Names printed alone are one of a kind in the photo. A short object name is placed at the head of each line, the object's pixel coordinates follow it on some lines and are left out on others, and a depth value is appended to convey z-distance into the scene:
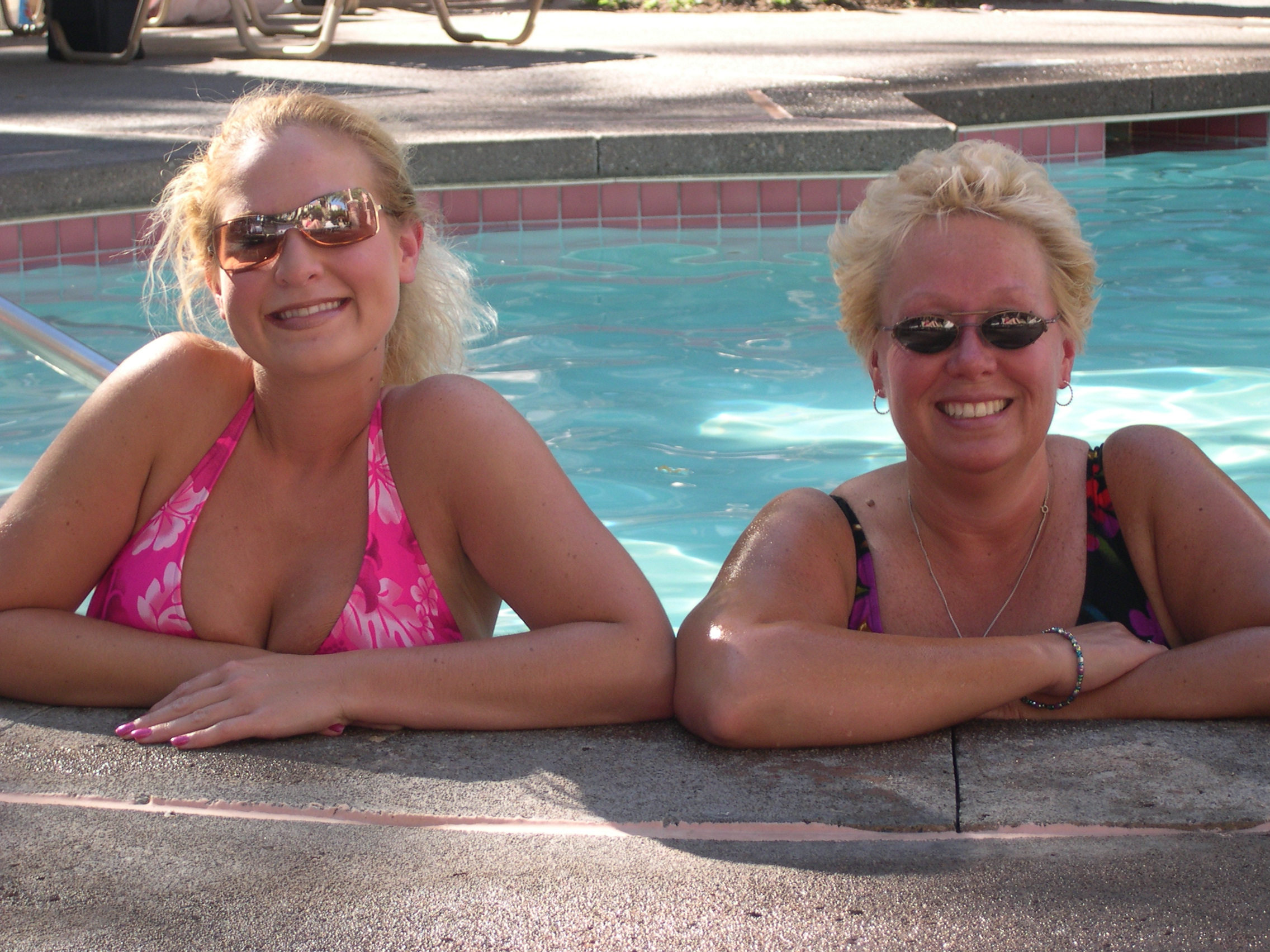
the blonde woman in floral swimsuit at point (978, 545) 2.07
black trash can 10.48
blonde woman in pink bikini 2.15
